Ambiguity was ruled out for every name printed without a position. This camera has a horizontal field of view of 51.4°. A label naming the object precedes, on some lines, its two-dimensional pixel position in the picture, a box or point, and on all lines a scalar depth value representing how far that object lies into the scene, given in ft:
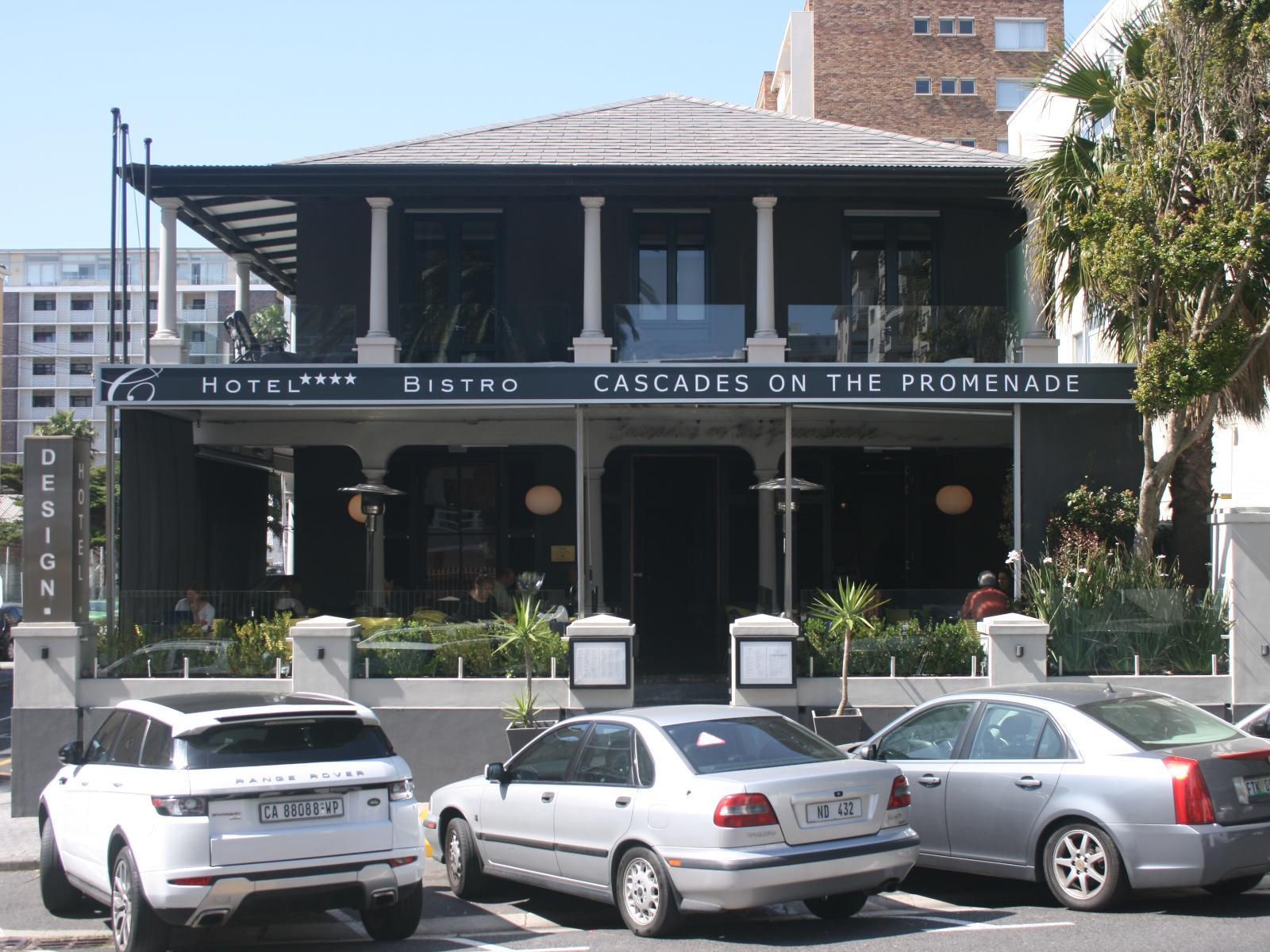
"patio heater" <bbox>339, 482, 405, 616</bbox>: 54.39
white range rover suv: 23.50
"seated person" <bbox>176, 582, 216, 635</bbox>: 46.26
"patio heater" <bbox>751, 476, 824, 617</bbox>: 47.42
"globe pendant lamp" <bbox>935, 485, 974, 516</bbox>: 59.31
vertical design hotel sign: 42.93
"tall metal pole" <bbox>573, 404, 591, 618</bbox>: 45.78
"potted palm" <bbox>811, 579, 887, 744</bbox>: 41.09
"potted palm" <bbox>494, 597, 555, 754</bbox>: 41.86
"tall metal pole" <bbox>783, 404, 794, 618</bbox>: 47.09
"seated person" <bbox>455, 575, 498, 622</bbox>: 45.62
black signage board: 47.11
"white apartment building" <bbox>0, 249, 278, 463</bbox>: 318.45
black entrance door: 60.80
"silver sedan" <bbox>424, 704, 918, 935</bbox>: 24.26
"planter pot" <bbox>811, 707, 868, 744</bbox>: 41.01
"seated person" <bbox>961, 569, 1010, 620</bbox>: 45.06
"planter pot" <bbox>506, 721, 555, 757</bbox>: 40.34
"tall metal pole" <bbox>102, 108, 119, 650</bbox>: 43.93
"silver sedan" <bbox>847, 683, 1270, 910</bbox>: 25.63
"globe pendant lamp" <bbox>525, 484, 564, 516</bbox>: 58.85
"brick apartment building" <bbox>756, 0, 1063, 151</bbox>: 174.40
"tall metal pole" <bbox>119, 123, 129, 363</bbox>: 51.70
